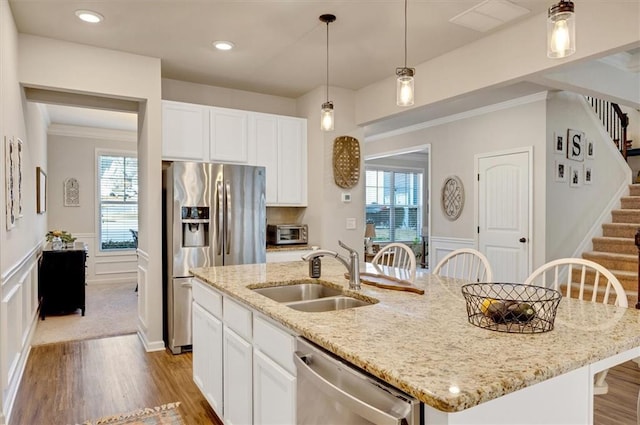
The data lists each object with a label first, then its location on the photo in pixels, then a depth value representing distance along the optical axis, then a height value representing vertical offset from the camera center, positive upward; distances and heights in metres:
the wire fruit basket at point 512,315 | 1.41 -0.37
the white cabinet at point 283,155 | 4.59 +0.62
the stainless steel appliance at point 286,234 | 4.64 -0.26
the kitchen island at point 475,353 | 1.01 -0.41
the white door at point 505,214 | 5.18 -0.05
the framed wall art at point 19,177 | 3.18 +0.27
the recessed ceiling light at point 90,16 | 2.96 +1.41
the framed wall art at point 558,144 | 5.08 +0.82
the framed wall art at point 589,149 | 5.57 +0.81
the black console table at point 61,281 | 5.01 -0.85
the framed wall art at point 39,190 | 4.91 +0.25
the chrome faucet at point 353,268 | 2.18 -0.30
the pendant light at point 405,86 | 2.31 +0.69
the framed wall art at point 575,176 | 5.33 +0.43
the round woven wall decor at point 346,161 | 4.76 +0.57
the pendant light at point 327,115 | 2.94 +0.67
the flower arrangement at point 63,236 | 5.35 -0.33
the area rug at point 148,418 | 2.53 -1.28
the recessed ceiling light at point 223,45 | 3.50 +1.41
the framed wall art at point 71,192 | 7.03 +0.32
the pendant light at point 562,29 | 1.63 +0.73
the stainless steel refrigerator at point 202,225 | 3.79 -0.14
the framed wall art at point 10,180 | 2.66 +0.21
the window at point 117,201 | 7.41 +0.18
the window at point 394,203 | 9.27 +0.16
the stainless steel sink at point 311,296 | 2.09 -0.47
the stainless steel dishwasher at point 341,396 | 1.05 -0.53
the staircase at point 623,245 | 4.76 -0.46
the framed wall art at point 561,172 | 5.12 +0.47
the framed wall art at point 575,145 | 5.25 +0.83
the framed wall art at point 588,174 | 5.52 +0.48
